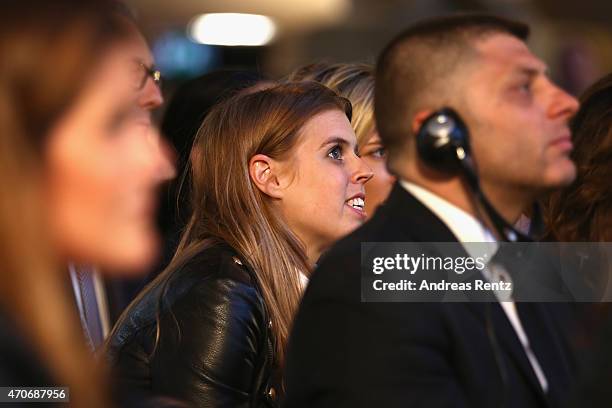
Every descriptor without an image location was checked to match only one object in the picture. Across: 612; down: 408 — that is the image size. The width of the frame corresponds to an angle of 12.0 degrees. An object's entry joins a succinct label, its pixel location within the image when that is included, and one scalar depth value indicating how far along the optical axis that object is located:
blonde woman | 3.89
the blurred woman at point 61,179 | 2.69
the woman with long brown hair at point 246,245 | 3.40
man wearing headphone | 3.08
